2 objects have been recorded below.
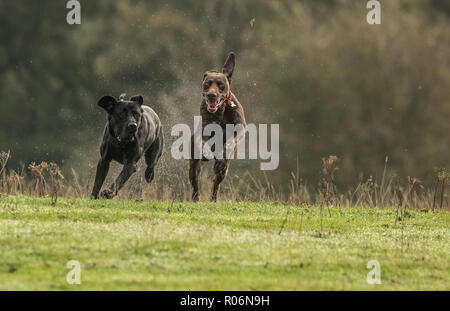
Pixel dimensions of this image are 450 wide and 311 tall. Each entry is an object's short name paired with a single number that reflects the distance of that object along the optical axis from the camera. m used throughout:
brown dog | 13.88
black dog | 13.29
